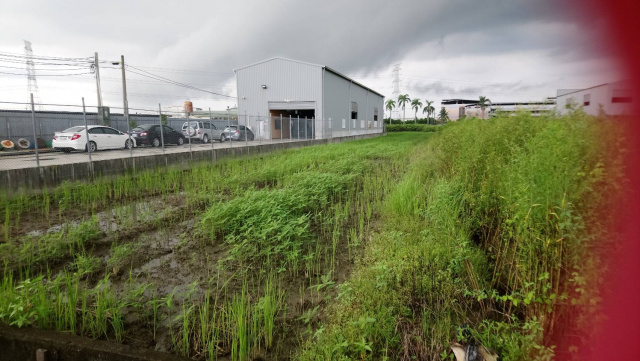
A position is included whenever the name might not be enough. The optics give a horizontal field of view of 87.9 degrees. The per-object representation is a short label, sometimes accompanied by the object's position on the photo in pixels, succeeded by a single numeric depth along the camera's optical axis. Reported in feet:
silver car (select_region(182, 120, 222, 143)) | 73.20
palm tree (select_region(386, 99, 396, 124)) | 270.87
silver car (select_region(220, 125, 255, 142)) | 78.18
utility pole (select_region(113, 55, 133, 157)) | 82.86
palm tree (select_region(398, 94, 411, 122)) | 276.21
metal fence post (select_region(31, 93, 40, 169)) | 26.27
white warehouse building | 86.58
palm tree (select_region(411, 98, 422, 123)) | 285.23
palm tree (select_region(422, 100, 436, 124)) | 261.77
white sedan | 40.47
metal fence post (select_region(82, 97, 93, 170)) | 29.20
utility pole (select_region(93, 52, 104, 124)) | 86.68
